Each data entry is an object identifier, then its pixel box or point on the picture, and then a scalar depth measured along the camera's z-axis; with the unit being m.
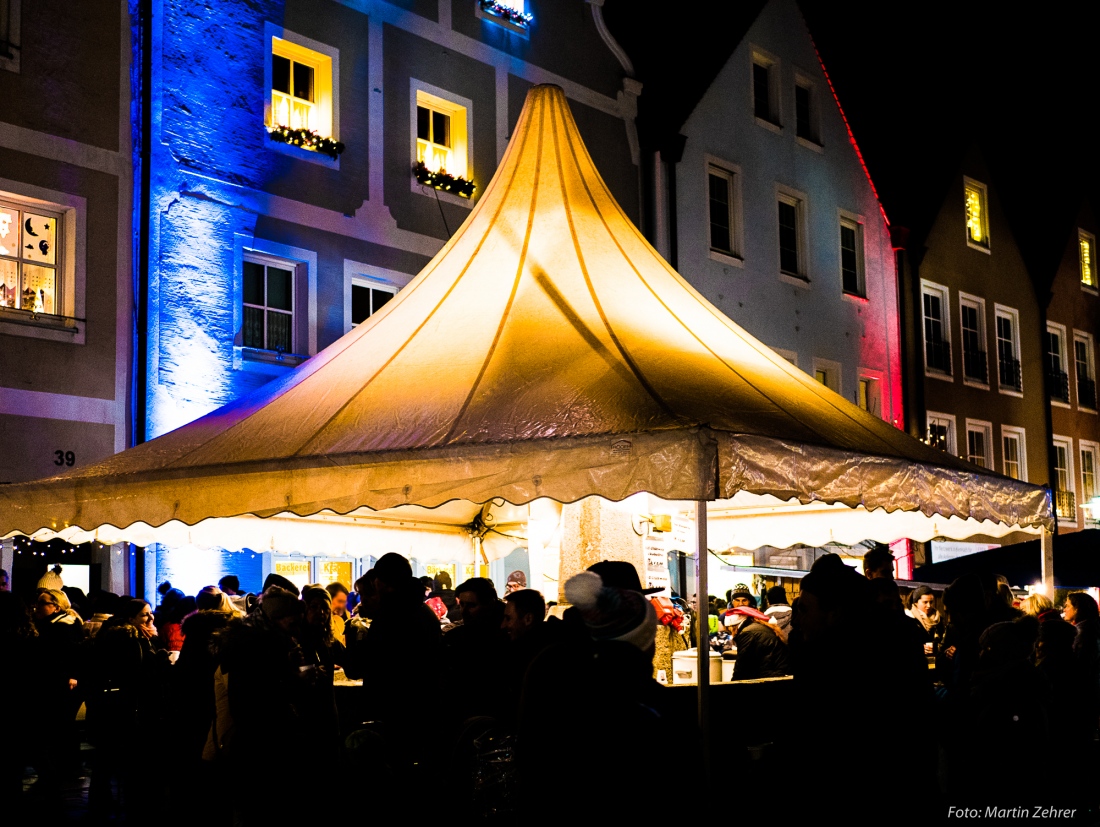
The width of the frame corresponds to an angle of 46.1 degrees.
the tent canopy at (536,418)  7.04
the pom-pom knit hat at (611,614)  4.11
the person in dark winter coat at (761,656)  9.36
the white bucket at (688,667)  8.95
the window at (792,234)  25.25
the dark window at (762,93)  25.20
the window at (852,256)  26.88
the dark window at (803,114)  26.27
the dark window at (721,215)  23.56
